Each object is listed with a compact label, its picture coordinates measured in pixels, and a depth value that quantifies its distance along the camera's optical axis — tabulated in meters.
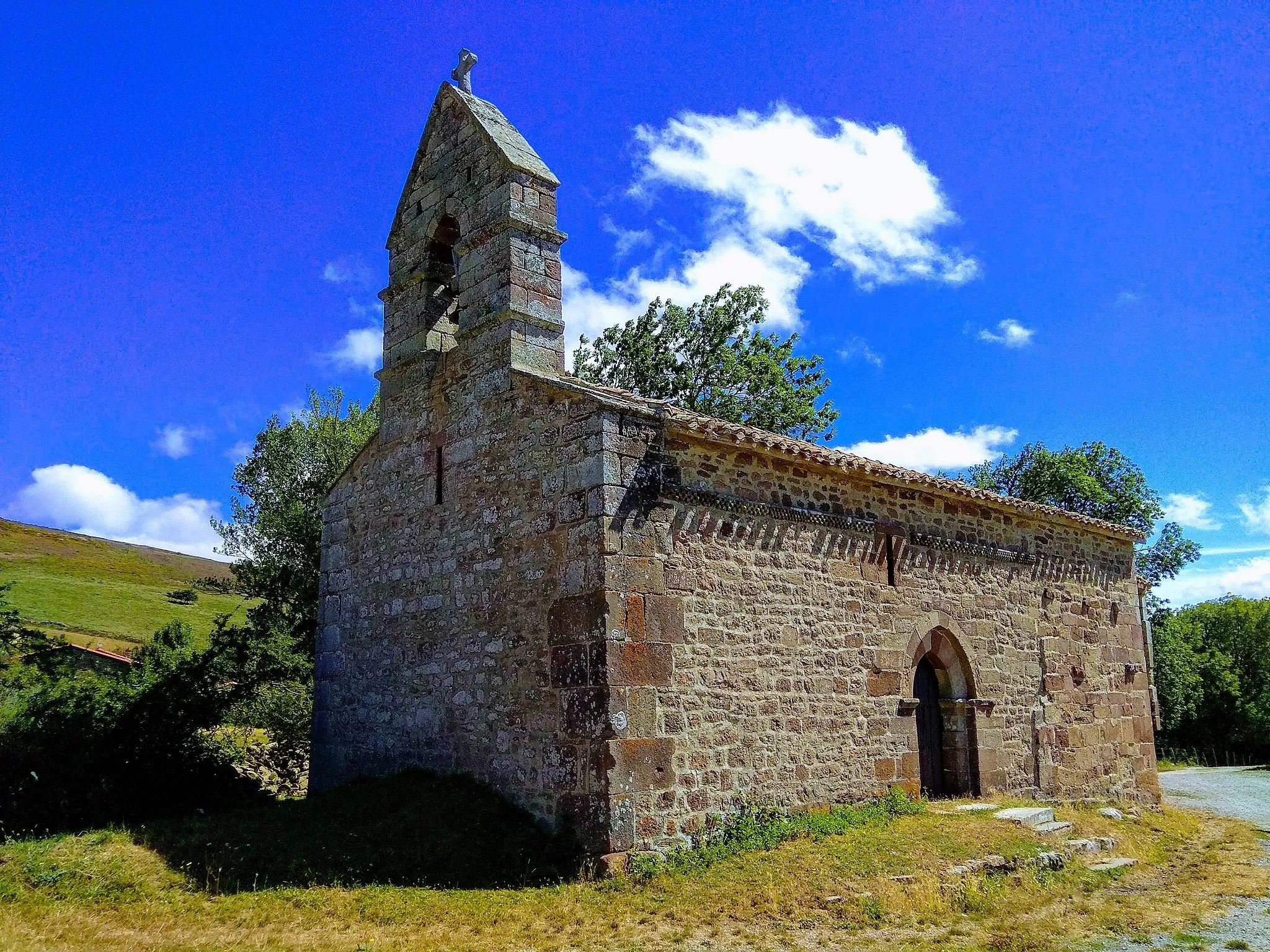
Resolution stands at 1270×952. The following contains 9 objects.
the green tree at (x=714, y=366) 25.38
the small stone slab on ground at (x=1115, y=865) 9.92
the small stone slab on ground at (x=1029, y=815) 10.84
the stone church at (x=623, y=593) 9.20
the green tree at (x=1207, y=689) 30.67
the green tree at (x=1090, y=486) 28.91
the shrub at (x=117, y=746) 10.30
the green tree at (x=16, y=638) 11.97
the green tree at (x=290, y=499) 20.61
